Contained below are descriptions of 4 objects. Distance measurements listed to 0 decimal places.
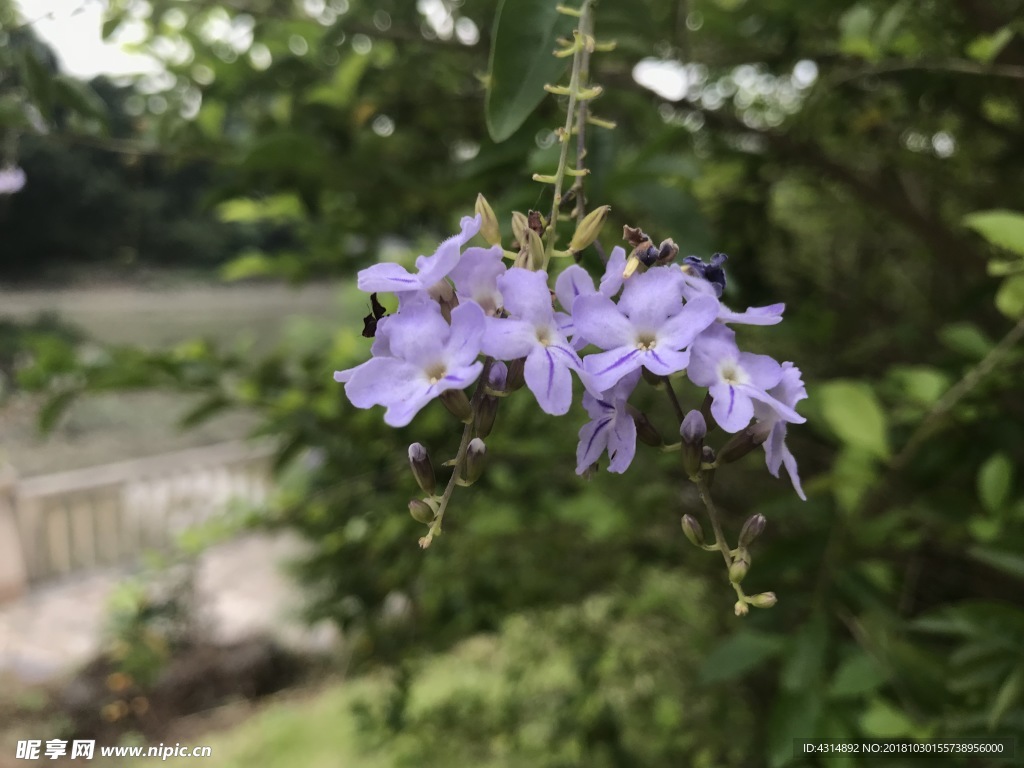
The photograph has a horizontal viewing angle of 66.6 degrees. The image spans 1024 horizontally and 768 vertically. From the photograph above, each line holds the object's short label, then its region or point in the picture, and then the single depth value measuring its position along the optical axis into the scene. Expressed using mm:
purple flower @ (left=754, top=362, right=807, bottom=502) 88
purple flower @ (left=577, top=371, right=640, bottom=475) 85
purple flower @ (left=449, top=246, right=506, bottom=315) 85
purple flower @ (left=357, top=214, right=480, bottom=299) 83
